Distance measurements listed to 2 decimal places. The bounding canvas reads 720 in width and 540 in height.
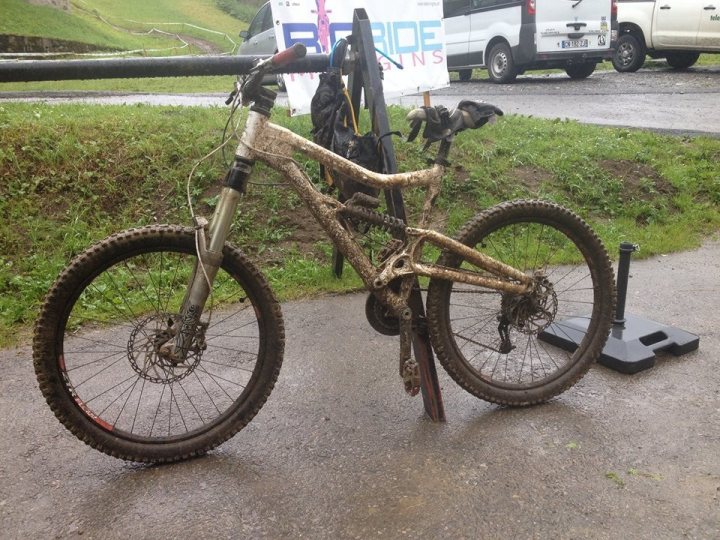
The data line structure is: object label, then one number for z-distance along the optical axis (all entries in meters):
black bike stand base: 3.67
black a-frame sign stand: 3.23
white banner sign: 5.48
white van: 14.11
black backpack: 3.39
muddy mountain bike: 2.81
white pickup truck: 14.39
